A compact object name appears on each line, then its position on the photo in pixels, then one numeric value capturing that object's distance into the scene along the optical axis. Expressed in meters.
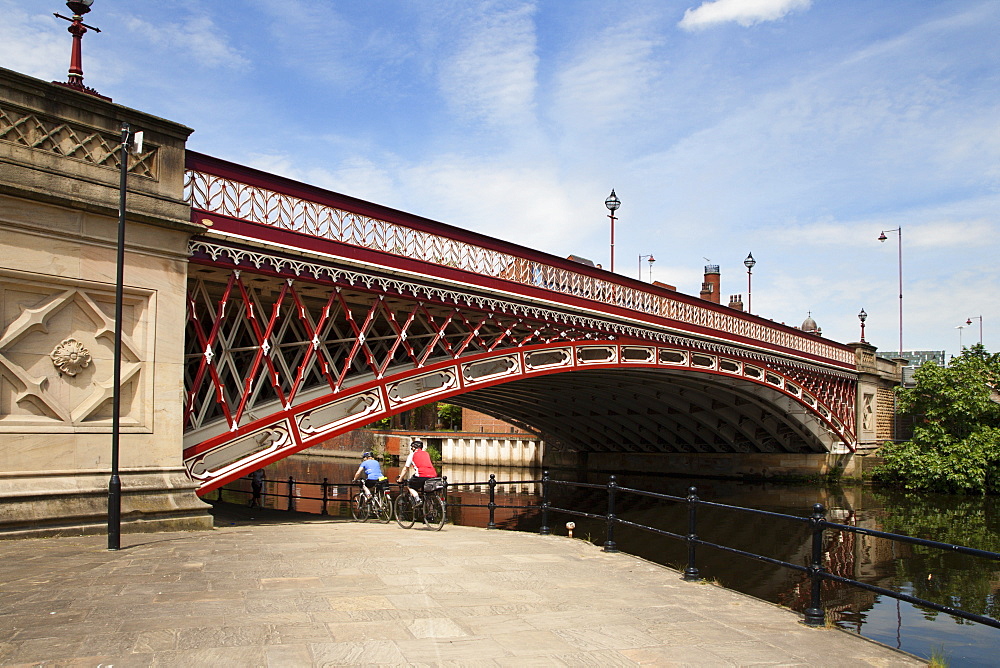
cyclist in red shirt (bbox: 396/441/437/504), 12.68
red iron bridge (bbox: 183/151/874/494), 12.73
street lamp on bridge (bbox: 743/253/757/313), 44.50
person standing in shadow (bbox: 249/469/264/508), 20.33
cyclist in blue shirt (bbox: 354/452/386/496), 14.40
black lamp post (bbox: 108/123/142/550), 8.95
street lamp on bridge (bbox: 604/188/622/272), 28.28
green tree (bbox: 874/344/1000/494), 34.09
